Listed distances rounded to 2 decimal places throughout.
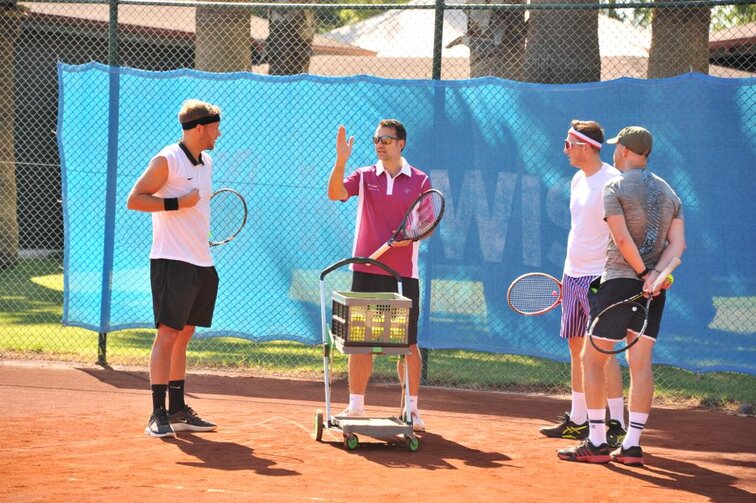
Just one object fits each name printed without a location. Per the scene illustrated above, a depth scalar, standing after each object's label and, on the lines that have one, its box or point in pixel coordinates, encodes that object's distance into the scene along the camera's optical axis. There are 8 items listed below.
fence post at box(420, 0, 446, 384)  17.29
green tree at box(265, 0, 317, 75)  27.47
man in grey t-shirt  11.97
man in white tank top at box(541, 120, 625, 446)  13.17
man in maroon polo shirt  13.91
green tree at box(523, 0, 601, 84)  22.28
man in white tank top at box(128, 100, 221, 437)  13.18
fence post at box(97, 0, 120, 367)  18.36
